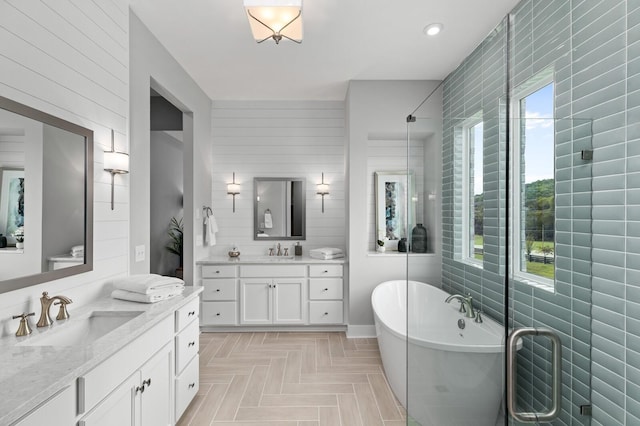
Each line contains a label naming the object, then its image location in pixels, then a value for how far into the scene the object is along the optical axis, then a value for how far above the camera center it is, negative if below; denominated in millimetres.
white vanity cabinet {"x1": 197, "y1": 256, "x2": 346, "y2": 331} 3961 -925
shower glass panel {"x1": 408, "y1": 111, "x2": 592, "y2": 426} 792 -132
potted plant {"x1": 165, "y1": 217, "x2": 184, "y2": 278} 4941 -364
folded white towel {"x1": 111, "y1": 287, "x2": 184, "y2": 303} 2000 -501
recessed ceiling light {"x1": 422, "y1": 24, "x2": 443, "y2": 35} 2695 +1556
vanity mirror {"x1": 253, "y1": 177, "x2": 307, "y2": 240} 4496 +102
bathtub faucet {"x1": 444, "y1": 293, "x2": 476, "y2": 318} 1167 -322
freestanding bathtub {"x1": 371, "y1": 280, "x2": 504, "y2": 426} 1021 -563
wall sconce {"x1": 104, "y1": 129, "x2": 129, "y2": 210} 2139 +348
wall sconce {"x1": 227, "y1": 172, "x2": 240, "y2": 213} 4435 +368
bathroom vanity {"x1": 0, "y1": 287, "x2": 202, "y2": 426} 1051 -622
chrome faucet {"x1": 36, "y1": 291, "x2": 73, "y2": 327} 1554 -433
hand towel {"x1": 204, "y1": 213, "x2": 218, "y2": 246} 4090 -175
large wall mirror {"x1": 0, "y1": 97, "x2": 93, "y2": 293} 1451 +88
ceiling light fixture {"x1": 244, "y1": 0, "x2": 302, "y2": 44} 2145 +1338
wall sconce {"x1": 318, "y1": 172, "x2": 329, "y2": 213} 4453 +363
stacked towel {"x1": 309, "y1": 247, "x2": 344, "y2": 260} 4082 -472
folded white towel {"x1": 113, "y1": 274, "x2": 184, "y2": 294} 2012 -431
